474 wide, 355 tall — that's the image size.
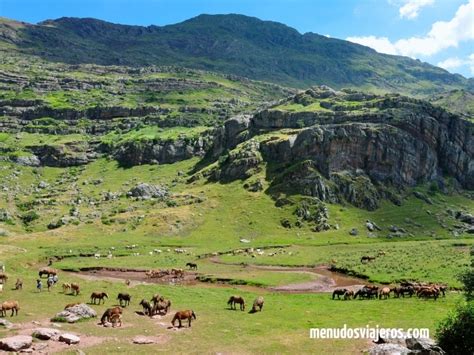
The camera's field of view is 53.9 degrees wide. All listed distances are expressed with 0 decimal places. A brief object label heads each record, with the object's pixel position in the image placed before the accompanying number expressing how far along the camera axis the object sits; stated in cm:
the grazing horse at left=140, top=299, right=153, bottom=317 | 4459
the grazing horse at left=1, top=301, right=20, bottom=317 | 4056
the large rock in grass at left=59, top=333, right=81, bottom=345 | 3300
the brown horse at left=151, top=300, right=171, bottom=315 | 4512
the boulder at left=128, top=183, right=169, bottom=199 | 17875
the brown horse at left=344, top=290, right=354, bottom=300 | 5712
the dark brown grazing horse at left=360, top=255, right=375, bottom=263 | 9354
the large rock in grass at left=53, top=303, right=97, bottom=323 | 3981
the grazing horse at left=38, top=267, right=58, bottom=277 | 6513
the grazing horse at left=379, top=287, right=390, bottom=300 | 5606
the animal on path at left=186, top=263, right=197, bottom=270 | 8888
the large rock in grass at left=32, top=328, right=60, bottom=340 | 3341
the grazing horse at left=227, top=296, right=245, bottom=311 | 4923
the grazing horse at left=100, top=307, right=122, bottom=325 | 3965
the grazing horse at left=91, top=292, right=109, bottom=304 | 4968
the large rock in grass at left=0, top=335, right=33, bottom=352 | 3011
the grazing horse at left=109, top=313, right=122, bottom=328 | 3950
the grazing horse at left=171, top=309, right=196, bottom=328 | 3988
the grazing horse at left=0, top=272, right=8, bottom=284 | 5852
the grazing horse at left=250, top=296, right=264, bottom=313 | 4866
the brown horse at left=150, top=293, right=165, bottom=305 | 4632
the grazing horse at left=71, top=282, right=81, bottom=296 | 5444
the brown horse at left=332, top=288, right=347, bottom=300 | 5746
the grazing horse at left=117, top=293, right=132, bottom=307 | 4950
